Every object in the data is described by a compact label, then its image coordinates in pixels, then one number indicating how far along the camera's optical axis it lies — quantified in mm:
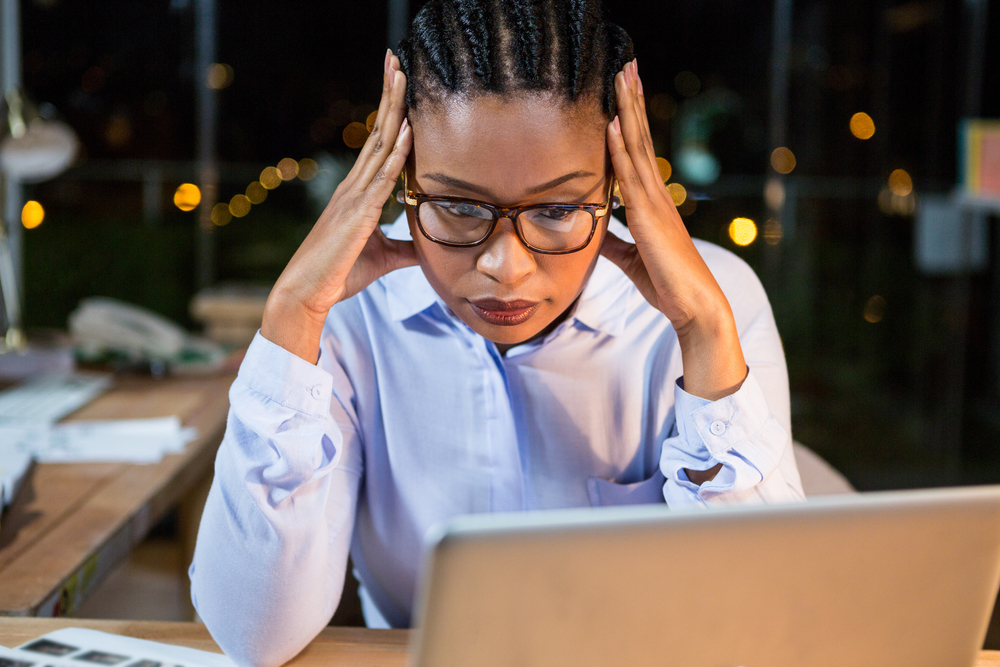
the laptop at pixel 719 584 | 559
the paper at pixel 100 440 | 1657
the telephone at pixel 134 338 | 2379
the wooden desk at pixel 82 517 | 1119
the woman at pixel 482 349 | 927
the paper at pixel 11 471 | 1335
